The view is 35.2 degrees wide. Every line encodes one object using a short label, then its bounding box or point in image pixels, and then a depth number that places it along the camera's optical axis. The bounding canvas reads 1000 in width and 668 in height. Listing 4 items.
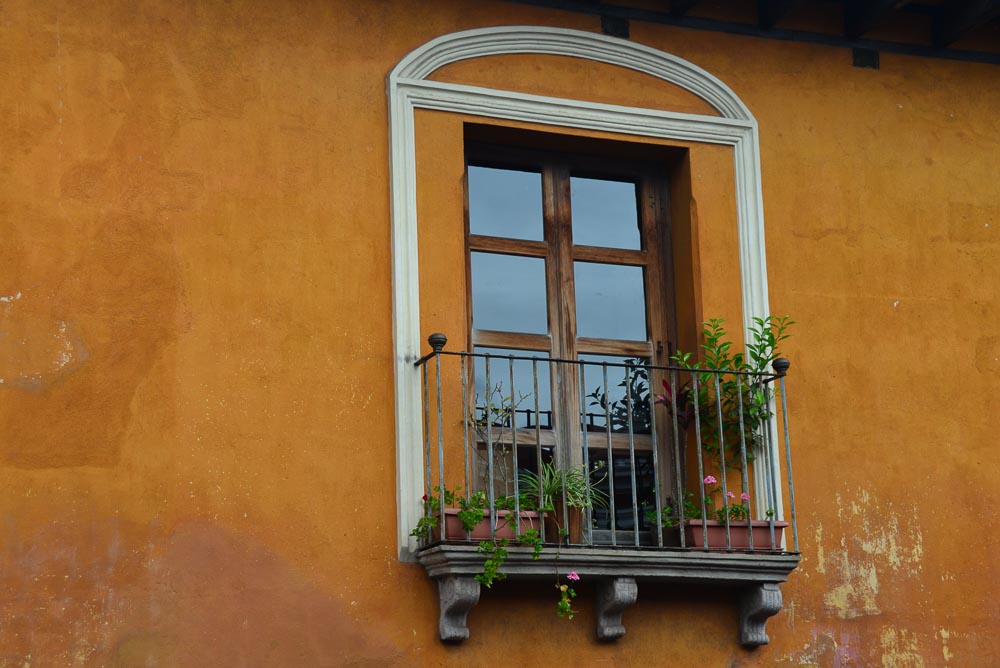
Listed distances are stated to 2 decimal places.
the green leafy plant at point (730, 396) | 7.57
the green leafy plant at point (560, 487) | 7.20
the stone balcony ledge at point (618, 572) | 6.74
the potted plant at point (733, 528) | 7.28
